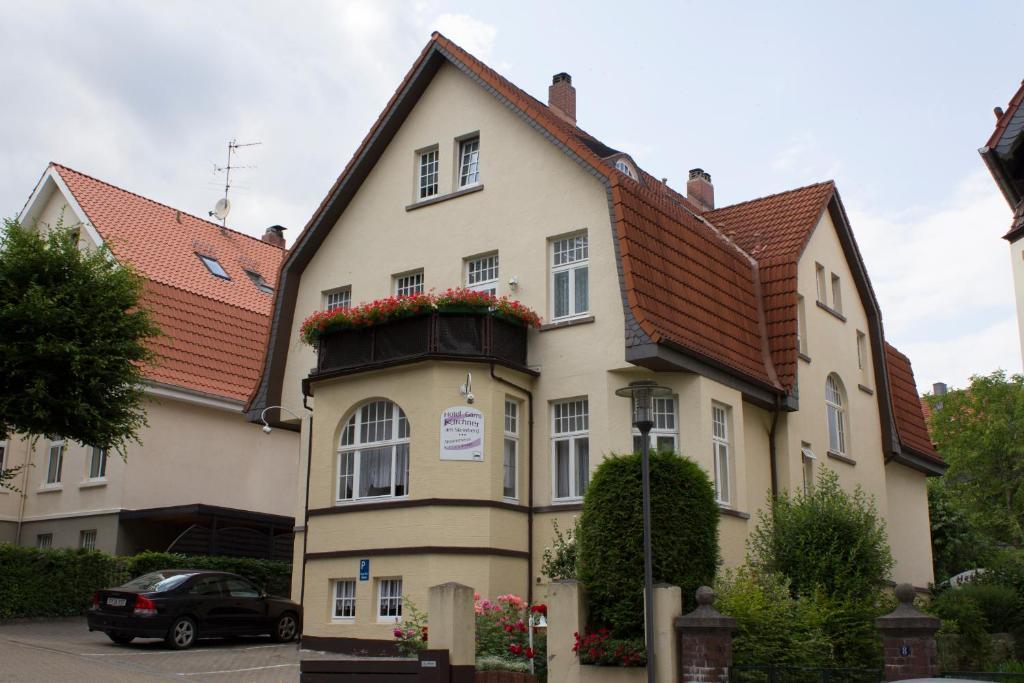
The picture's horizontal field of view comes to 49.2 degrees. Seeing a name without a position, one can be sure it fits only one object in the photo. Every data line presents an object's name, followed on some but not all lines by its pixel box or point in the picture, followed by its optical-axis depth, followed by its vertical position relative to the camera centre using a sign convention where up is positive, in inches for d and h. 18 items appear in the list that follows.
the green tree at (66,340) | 881.5 +231.7
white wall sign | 800.3 +142.2
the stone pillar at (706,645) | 514.3 -2.8
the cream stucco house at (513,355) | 804.6 +213.8
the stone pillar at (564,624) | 569.9 +7.1
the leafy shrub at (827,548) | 743.7 +60.1
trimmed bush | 572.4 +52.0
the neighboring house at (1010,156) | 777.0 +333.4
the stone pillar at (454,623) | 573.6 +7.5
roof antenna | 1565.0 +578.2
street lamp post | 520.7 +91.9
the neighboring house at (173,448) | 1149.7 +202.8
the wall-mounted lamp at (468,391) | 810.8 +173.5
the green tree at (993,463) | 2009.1 +316.0
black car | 786.8 +19.9
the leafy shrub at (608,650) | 547.2 -5.6
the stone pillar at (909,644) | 511.2 -2.0
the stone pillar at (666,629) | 527.2 +4.4
